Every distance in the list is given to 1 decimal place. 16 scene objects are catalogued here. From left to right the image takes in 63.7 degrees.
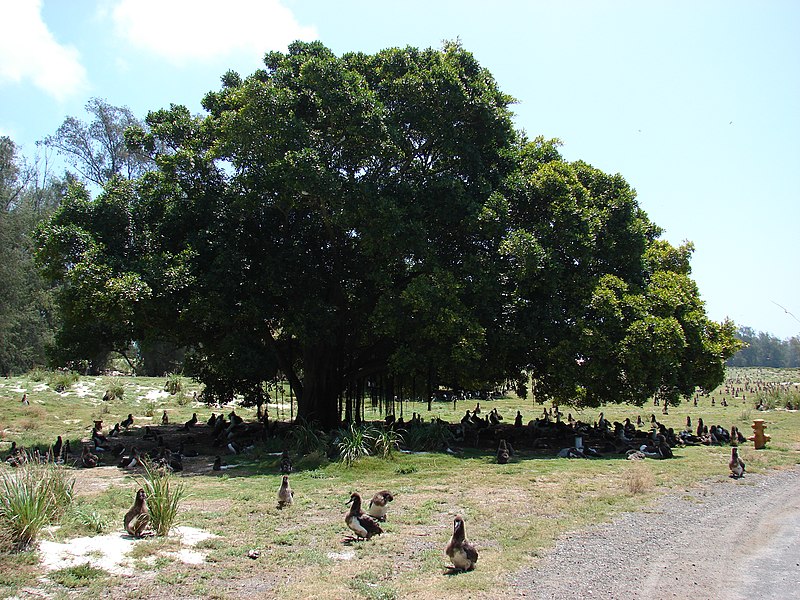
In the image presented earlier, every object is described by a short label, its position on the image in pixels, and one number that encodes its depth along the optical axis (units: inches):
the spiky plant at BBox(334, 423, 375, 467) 615.6
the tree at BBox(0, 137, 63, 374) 1503.4
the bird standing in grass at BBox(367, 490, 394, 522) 386.0
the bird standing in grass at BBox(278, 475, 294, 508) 431.5
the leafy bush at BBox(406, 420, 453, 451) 724.0
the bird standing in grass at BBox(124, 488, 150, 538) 340.8
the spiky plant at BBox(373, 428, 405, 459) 641.6
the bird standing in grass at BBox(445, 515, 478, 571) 299.3
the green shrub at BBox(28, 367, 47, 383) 1139.5
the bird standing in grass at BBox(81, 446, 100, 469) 626.8
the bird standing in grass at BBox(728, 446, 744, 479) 546.0
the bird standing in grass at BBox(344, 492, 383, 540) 354.9
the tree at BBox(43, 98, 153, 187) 1691.7
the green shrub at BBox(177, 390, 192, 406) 1213.7
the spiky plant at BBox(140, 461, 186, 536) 345.4
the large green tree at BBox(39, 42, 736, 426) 681.0
